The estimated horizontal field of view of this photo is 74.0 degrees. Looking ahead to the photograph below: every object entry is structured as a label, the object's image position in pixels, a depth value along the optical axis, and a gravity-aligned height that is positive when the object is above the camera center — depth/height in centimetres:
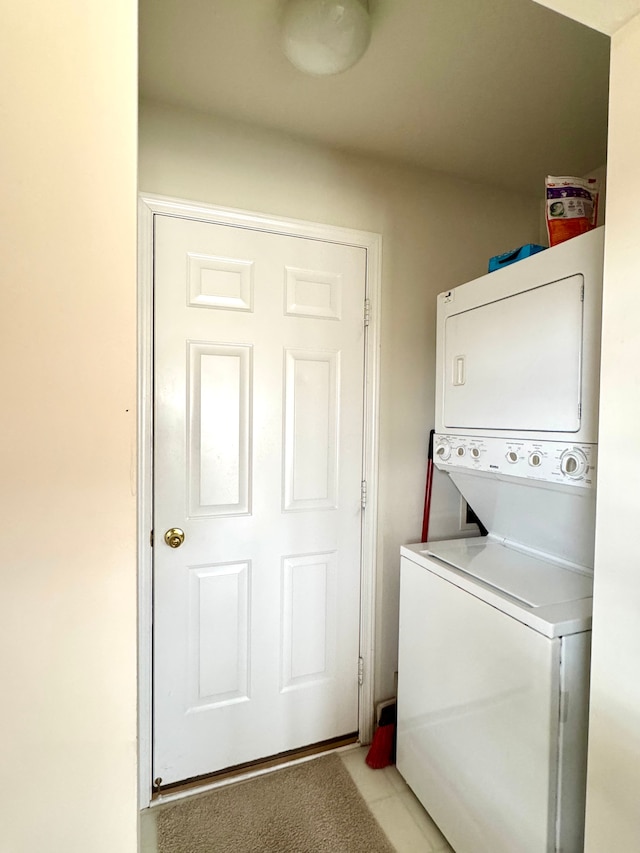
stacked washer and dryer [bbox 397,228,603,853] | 110 -52
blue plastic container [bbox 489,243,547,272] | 139 +55
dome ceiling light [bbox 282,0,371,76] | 111 +103
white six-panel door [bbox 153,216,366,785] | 159 -31
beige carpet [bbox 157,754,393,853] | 142 -145
